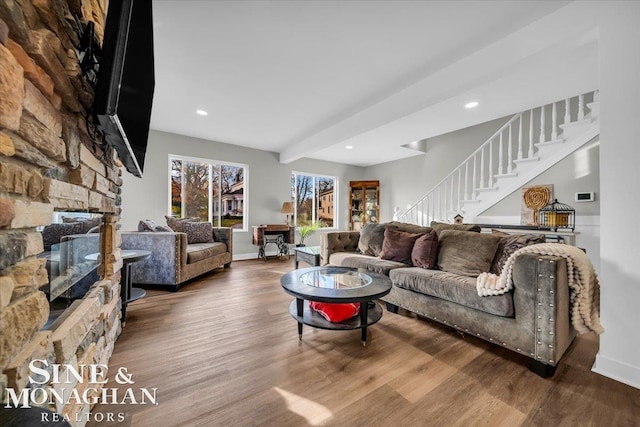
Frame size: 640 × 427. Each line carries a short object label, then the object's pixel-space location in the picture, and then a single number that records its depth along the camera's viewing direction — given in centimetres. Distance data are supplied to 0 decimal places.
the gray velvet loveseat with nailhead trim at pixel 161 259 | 320
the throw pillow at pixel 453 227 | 266
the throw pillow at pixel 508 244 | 210
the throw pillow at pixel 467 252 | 226
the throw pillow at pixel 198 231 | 411
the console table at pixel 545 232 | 310
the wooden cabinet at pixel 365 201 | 688
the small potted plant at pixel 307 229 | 595
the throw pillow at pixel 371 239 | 334
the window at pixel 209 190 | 486
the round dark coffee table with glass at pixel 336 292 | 176
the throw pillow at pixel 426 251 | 257
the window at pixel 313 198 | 648
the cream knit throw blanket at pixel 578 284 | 163
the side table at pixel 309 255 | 365
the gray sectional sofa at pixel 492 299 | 157
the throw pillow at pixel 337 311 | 197
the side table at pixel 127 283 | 225
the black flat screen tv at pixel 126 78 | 88
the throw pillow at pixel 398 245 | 284
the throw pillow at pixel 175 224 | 403
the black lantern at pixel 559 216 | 327
